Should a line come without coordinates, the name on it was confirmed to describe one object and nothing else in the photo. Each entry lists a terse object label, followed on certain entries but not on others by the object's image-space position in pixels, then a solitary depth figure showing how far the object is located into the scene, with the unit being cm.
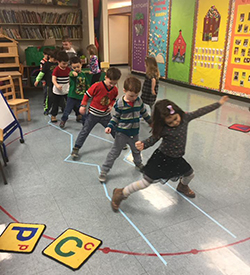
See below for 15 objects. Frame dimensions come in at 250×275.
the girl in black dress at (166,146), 213
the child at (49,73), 514
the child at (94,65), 547
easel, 343
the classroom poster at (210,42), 673
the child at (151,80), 415
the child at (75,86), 411
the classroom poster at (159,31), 866
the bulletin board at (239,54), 613
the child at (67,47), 593
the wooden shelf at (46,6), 742
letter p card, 208
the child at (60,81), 445
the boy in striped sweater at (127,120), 256
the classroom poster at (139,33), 973
